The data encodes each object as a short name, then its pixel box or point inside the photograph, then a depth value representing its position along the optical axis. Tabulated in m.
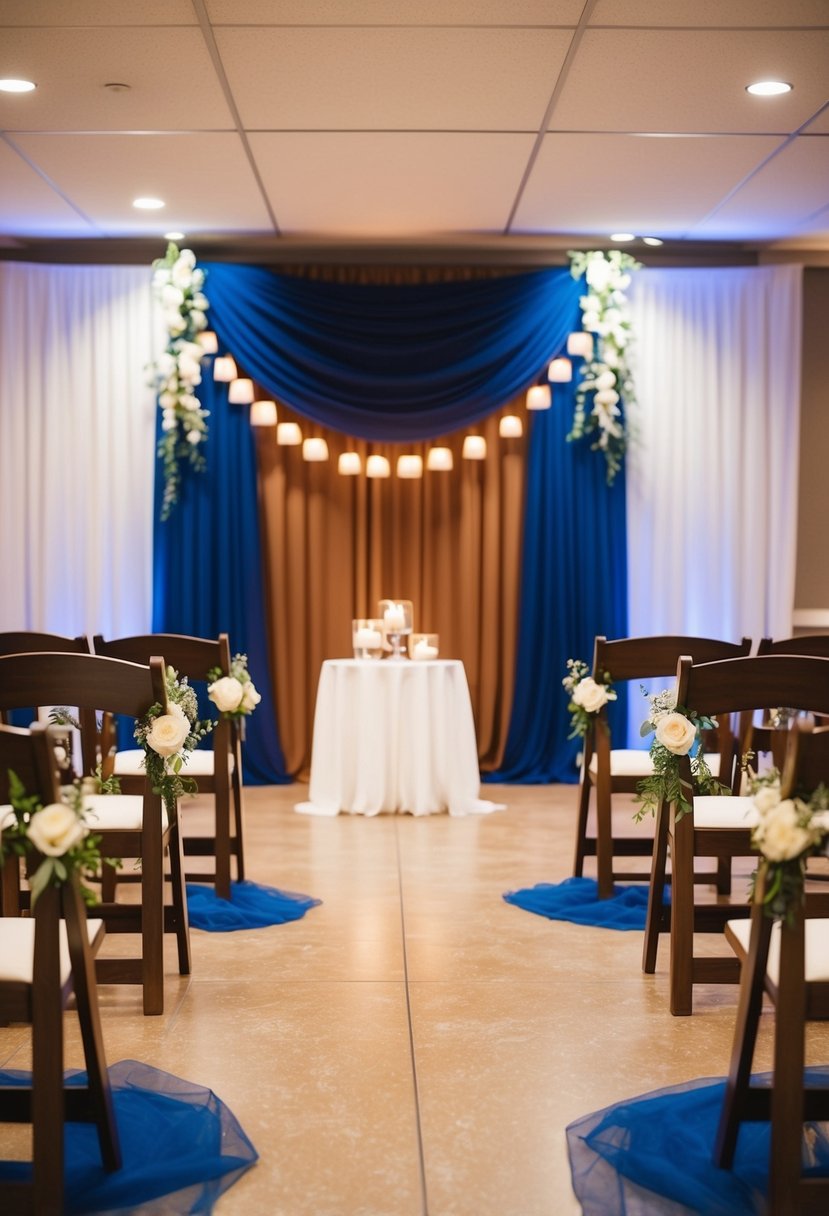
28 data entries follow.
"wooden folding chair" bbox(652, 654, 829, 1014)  3.04
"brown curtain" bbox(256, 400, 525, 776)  7.73
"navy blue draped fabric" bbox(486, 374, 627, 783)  7.68
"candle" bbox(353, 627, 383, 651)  6.76
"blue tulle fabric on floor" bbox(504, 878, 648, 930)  4.46
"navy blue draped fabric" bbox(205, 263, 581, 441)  7.58
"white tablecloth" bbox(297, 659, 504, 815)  6.35
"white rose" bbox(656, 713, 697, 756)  3.30
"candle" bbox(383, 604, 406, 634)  6.81
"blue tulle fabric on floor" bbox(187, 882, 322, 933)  4.44
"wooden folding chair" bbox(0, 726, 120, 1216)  2.20
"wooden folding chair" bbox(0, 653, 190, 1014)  3.01
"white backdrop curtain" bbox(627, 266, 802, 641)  7.75
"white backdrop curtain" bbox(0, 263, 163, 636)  7.59
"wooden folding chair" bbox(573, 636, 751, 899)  4.55
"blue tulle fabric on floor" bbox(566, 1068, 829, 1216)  2.37
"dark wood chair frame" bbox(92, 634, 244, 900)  4.55
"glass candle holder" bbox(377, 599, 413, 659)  6.81
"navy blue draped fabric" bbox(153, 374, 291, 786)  7.59
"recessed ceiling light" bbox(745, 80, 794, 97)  4.94
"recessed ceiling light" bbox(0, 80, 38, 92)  4.94
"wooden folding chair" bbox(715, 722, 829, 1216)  2.24
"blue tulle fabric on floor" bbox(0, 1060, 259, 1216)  2.37
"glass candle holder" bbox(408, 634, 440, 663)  6.78
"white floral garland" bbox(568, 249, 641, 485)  7.55
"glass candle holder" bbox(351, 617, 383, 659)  6.76
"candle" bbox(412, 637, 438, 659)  6.78
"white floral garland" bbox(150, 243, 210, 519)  7.41
